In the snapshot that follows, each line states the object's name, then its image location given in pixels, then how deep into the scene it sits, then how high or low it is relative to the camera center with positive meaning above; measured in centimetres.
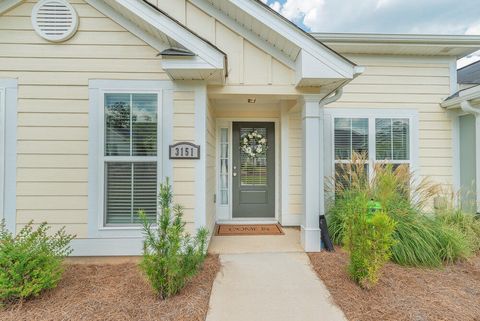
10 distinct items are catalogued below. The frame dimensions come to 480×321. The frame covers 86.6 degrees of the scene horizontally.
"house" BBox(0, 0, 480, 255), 330 +97
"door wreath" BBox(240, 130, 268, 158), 543 +48
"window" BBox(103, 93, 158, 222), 343 +13
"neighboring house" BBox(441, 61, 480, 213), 443 +49
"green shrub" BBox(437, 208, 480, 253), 379 -89
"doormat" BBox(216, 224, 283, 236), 456 -120
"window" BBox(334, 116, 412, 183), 489 +52
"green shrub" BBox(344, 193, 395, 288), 255 -80
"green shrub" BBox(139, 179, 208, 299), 242 -89
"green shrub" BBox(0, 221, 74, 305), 234 -98
